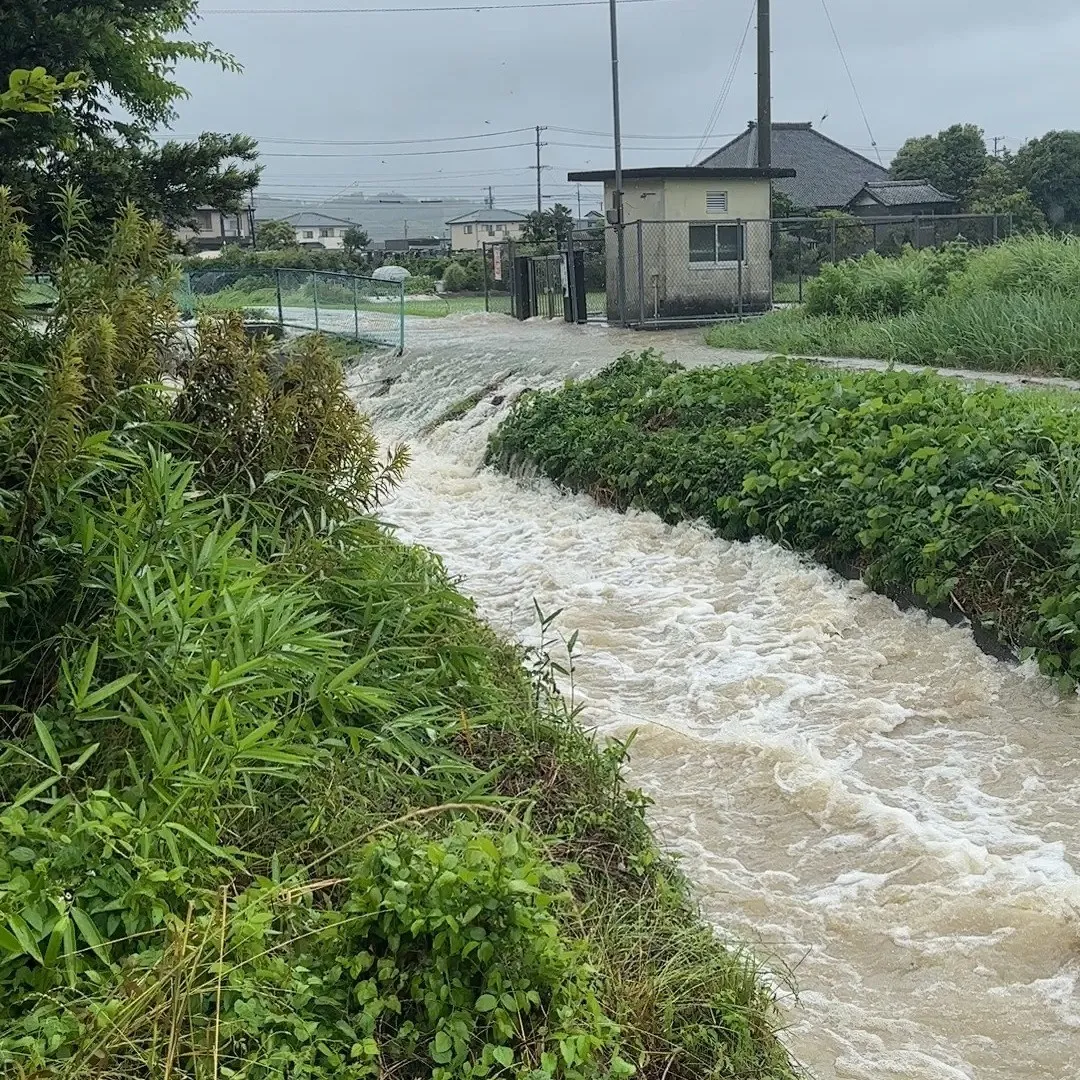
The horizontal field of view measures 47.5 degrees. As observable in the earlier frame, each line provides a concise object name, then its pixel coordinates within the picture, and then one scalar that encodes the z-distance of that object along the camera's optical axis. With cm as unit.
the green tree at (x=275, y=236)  5238
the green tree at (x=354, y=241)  5874
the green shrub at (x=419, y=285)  4288
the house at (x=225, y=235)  5989
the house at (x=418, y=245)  7575
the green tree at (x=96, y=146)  636
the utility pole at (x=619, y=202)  2111
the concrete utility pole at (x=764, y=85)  2594
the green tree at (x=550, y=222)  4700
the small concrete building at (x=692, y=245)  2256
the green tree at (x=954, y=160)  4206
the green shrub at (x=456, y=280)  4256
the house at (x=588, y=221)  4403
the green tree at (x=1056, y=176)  3603
